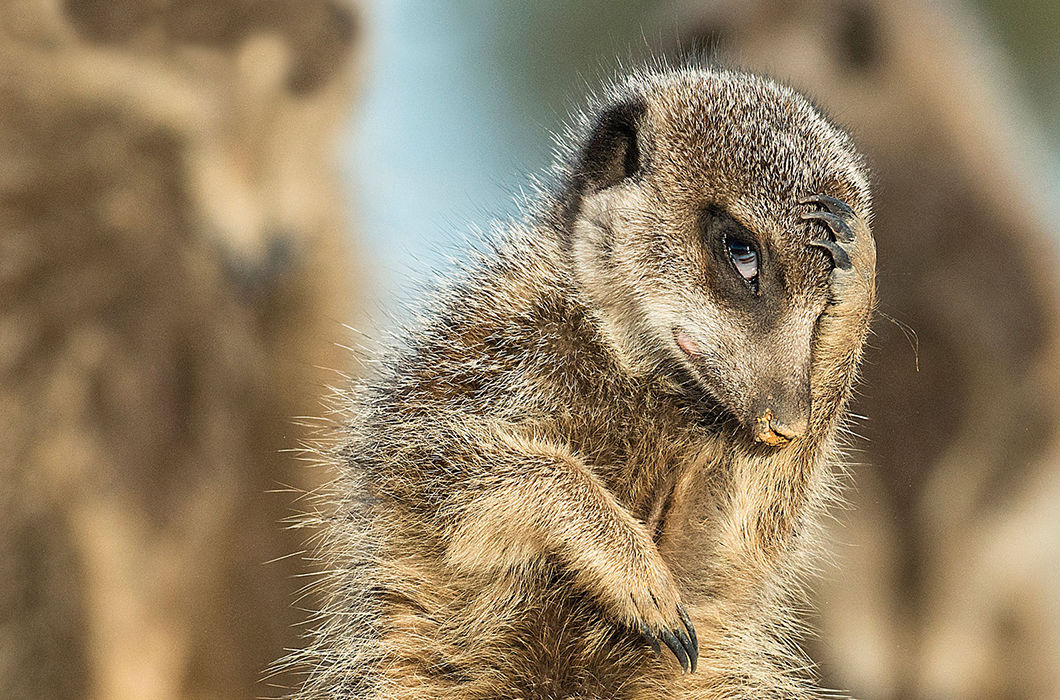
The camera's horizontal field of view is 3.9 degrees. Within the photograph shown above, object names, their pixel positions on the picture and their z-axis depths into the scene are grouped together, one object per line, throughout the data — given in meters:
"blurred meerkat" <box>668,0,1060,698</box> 4.13
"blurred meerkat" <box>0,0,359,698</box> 4.10
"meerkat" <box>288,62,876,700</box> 3.93
